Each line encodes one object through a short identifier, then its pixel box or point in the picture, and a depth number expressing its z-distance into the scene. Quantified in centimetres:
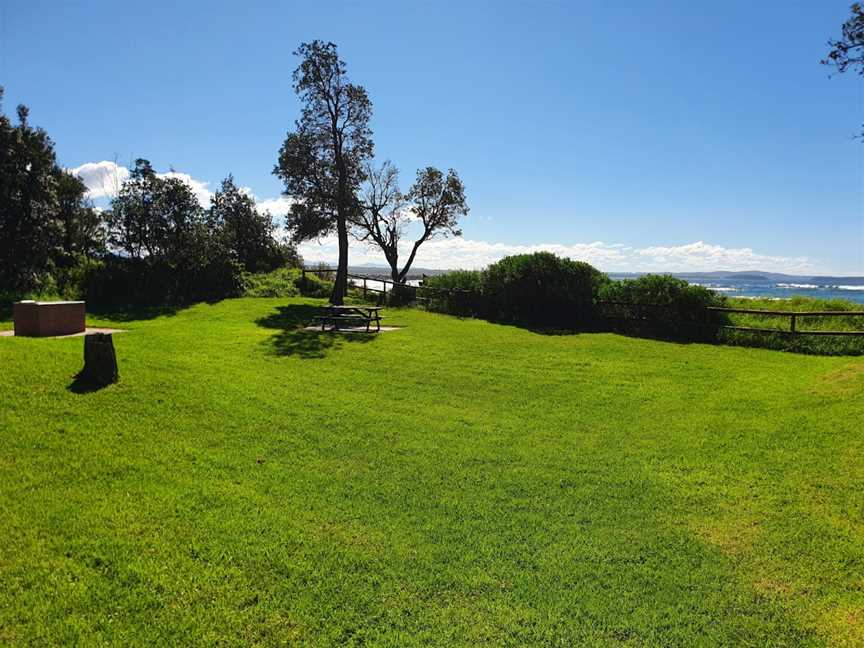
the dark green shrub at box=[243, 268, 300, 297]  2639
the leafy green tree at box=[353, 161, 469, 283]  3516
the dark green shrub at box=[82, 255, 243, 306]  2036
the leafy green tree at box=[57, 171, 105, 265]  3284
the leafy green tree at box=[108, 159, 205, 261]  2241
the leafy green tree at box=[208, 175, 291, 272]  3178
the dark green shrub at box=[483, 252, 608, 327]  1889
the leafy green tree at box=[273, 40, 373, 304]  2250
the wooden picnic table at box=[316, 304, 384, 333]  1605
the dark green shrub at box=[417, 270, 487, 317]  2162
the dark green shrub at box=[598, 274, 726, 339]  1623
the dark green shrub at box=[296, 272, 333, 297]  2853
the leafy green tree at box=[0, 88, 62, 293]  1827
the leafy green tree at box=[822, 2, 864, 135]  729
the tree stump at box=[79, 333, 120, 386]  725
